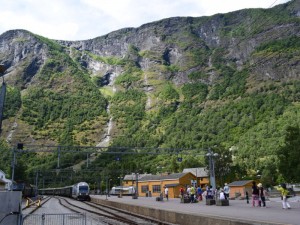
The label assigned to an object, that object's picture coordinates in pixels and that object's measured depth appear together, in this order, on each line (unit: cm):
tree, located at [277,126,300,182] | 5336
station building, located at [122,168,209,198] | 6656
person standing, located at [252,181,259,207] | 2343
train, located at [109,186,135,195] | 8674
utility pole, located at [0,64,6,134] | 1149
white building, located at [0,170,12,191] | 5924
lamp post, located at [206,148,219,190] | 3822
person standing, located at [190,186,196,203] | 3294
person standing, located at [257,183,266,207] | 2286
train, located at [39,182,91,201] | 6141
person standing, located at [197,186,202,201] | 3747
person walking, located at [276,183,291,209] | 1919
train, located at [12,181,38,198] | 6238
